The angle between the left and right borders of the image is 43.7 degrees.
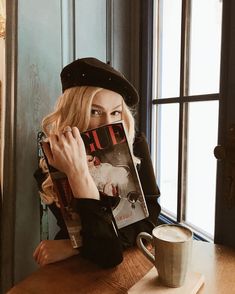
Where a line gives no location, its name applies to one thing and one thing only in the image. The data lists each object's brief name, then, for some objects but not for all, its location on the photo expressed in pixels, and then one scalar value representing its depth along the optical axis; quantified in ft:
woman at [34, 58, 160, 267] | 2.39
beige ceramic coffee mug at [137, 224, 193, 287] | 1.90
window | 3.40
